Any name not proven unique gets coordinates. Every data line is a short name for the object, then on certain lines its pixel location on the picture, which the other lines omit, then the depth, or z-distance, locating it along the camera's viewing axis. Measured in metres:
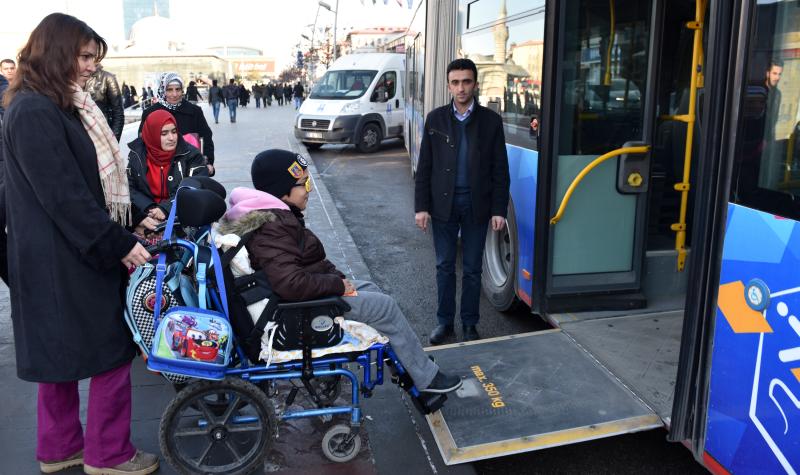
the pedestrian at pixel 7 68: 6.10
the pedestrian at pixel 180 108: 5.59
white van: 16.08
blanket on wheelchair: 3.00
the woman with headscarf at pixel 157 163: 4.08
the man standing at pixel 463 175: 4.27
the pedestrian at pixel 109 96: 6.57
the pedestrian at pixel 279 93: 52.38
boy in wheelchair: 2.86
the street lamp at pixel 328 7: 45.23
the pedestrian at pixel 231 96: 26.48
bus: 2.33
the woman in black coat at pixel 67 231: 2.53
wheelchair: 2.73
